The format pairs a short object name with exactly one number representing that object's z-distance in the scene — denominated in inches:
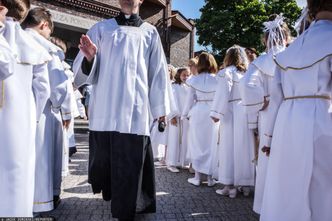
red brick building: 668.7
